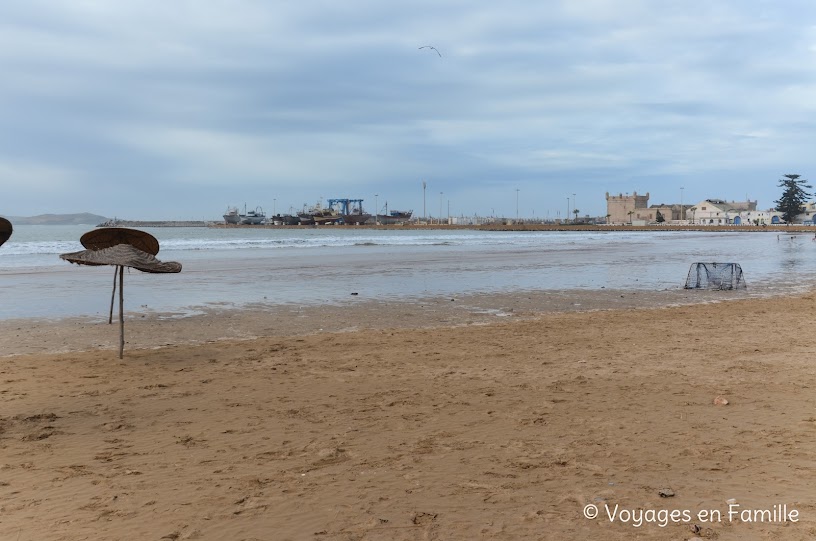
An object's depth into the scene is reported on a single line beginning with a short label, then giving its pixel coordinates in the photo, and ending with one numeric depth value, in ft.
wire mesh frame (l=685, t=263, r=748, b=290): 58.44
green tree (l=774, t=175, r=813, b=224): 366.22
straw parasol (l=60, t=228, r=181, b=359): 26.53
